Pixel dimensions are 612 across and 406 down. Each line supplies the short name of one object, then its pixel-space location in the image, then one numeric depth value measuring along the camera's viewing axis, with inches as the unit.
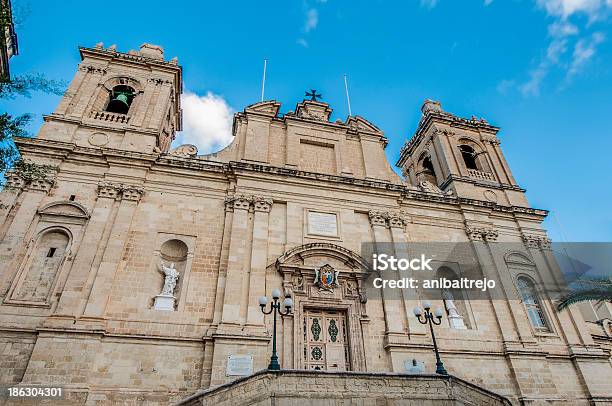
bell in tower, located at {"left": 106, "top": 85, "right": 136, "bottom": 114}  703.1
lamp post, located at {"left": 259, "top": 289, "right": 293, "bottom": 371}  408.5
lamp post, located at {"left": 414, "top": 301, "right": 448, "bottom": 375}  454.9
